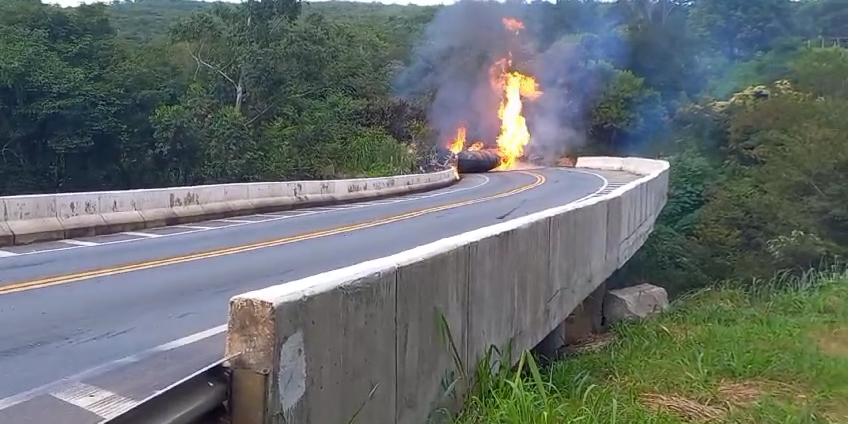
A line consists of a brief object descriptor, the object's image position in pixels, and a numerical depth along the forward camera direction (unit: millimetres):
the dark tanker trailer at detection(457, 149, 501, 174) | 52719
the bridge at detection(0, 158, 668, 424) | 4535
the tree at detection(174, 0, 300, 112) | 42250
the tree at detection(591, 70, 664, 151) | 63594
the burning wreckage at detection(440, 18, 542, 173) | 59656
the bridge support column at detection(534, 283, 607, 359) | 15188
